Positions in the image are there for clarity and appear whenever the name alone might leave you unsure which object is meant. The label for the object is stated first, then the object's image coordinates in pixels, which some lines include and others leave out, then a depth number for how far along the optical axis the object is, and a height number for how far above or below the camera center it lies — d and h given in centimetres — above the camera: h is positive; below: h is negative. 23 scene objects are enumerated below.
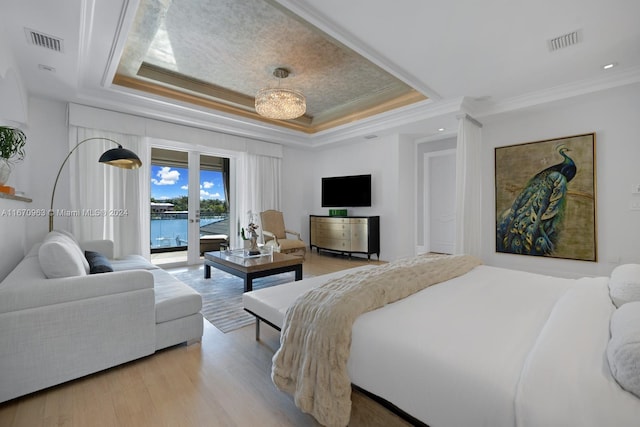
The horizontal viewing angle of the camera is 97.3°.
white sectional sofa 155 -69
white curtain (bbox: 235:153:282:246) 579 +55
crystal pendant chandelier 356 +141
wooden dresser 561 -49
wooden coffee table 314 -64
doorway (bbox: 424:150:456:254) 626 +24
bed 83 -54
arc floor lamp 274 +53
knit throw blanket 125 -62
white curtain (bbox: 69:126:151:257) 394 +25
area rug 270 -101
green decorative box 623 -2
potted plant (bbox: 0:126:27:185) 241 +56
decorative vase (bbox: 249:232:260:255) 401 -49
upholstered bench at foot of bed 187 -63
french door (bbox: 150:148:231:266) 499 +16
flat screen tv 593 +44
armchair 513 -41
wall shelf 228 +13
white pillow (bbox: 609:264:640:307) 140 -40
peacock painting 376 +18
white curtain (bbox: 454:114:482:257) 429 +32
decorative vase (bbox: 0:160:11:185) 238 +34
